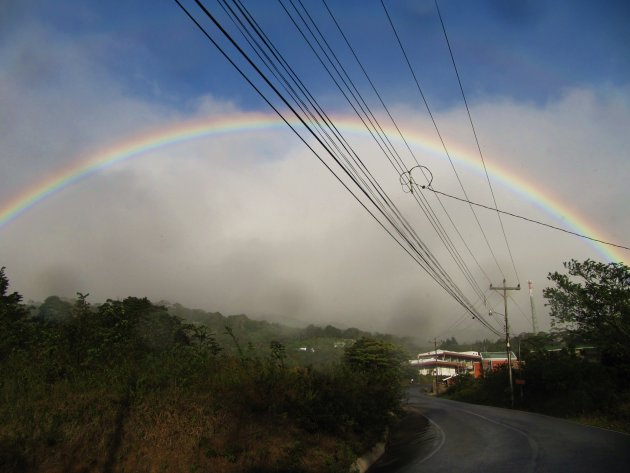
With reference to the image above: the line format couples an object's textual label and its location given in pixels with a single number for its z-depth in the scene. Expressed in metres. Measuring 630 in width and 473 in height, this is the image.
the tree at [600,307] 36.03
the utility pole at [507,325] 44.91
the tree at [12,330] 13.08
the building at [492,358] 98.88
